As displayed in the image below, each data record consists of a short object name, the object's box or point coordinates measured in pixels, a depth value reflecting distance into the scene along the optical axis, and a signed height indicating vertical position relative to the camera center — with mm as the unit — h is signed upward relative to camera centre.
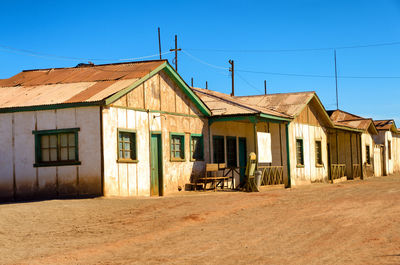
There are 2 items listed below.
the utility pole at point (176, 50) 40656 +7793
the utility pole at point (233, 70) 46016 +7122
